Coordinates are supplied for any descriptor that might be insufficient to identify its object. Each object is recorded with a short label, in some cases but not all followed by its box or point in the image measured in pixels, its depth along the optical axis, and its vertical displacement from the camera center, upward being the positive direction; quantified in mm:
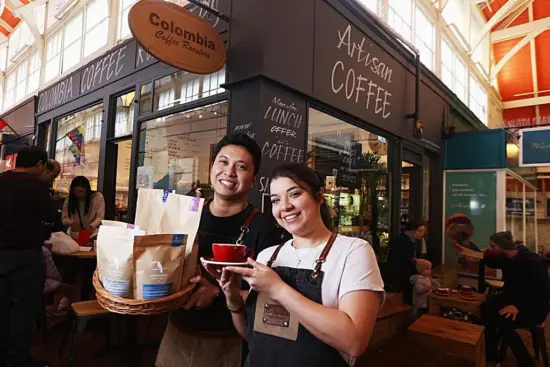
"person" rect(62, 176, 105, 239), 4457 -147
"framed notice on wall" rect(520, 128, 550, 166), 6750 +1231
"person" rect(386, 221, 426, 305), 4414 -672
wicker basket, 1111 -323
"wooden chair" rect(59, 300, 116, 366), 2660 -871
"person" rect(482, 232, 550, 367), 3633 -886
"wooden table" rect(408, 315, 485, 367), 3125 -1139
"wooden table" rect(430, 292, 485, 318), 4113 -1059
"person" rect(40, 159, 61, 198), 4133 +306
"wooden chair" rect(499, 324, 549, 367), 3674 -1269
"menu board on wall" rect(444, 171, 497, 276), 6660 +119
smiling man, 1451 -150
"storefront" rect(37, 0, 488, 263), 3209 +1028
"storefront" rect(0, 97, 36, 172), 8438 +1627
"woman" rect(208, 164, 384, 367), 960 -237
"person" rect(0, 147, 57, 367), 2619 -456
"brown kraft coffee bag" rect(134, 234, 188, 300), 1142 -206
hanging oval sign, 2660 +1264
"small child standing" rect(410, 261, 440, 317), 4328 -915
